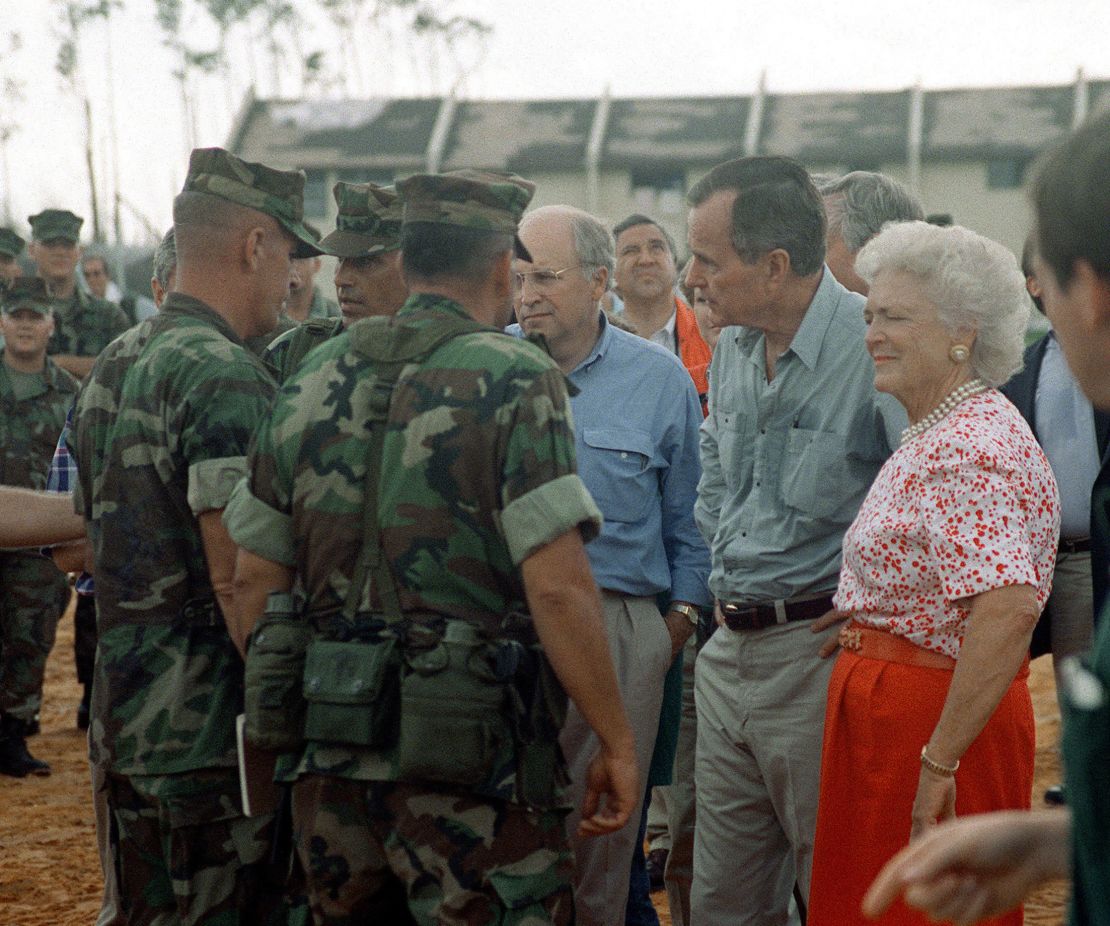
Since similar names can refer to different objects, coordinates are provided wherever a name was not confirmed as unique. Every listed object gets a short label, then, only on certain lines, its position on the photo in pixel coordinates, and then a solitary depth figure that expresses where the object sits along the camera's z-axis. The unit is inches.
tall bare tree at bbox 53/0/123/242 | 1594.5
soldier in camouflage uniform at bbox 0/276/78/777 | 307.7
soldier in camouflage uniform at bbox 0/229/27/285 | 420.6
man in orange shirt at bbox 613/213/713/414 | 278.5
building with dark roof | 1505.9
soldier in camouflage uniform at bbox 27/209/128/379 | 388.5
